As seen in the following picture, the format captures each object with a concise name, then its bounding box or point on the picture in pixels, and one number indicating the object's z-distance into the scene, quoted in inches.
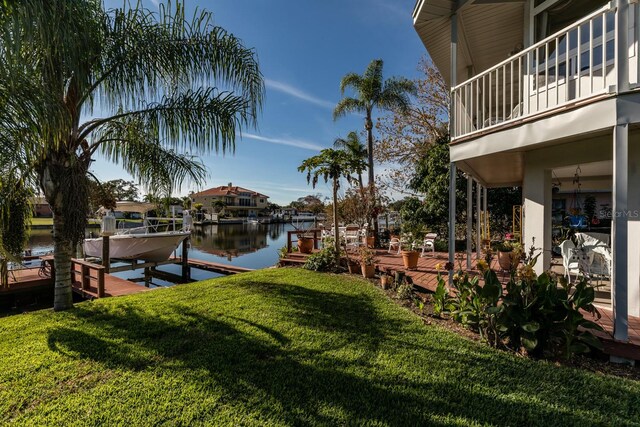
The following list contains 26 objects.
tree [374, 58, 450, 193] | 633.6
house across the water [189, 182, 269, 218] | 2317.9
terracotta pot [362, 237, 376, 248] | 490.3
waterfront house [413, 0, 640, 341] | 131.3
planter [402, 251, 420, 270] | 307.3
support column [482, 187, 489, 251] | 397.3
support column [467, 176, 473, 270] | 282.8
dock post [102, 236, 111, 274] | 423.5
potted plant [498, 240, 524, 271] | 280.7
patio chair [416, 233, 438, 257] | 397.7
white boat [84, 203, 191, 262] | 526.3
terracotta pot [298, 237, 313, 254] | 425.1
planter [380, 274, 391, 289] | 257.6
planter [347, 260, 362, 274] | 320.5
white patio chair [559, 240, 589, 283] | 192.1
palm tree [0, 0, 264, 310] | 177.3
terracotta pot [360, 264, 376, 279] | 294.4
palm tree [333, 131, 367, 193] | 621.6
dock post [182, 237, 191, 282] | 552.1
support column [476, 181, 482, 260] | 331.9
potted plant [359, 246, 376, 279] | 294.7
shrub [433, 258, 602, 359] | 126.6
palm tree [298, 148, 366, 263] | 325.1
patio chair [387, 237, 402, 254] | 422.5
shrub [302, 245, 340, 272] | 339.9
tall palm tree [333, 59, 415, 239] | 569.3
